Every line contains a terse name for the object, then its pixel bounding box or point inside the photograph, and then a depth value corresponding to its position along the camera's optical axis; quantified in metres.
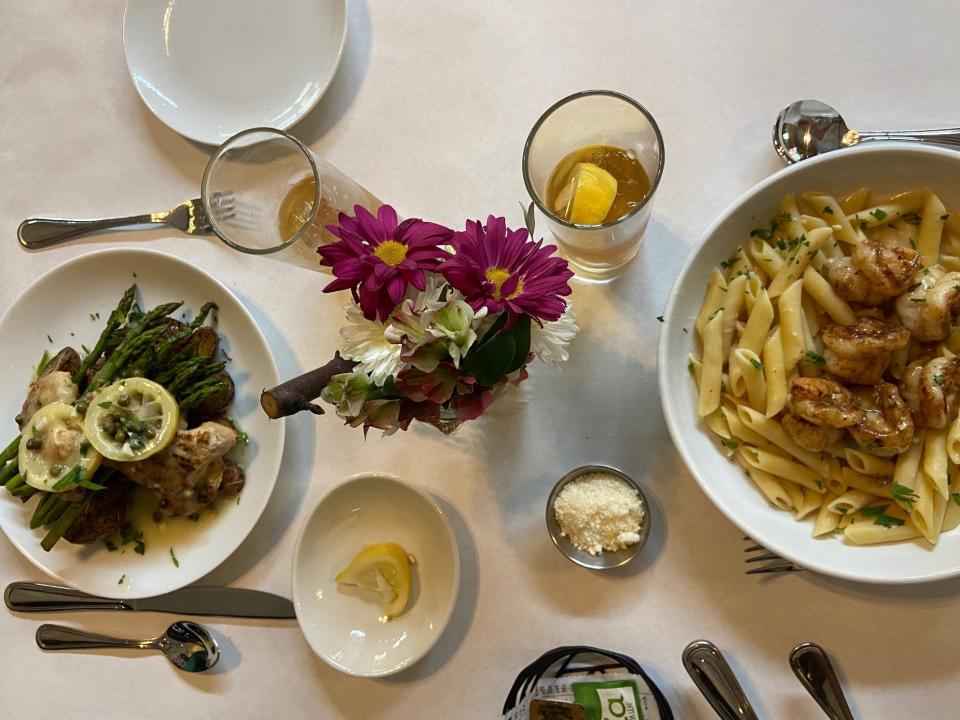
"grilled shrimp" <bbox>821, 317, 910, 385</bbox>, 0.49
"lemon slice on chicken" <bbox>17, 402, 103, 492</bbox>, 0.55
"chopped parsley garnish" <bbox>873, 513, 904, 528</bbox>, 0.50
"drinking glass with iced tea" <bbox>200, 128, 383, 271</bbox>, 0.51
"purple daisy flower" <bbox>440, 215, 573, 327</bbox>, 0.38
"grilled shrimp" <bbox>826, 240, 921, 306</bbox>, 0.49
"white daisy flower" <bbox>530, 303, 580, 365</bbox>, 0.42
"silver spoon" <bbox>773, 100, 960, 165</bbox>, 0.56
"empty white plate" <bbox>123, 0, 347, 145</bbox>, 0.61
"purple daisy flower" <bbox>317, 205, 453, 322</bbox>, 0.37
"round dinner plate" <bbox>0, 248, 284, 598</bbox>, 0.59
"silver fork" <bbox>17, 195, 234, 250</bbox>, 0.63
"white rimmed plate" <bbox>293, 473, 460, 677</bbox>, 0.57
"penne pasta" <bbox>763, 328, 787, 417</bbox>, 0.51
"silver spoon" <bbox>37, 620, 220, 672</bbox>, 0.60
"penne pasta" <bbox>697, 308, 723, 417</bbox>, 0.52
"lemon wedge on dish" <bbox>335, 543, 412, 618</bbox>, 0.58
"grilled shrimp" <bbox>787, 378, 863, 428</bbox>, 0.48
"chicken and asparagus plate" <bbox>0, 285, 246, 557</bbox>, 0.55
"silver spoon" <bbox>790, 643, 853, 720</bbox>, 0.54
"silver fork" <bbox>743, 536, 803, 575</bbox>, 0.55
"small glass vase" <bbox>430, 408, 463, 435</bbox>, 0.44
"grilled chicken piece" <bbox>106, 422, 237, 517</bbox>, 0.55
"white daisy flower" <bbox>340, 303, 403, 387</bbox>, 0.38
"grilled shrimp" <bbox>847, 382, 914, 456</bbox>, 0.48
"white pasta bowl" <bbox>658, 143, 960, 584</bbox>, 0.49
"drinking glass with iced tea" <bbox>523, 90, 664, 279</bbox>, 0.49
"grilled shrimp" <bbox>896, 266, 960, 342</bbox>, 0.48
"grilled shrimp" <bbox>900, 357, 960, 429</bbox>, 0.48
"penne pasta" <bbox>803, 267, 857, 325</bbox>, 0.51
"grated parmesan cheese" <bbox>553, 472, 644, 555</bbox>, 0.54
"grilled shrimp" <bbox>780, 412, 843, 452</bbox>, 0.49
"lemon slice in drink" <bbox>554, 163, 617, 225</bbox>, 0.50
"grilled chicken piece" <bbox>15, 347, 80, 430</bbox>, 0.57
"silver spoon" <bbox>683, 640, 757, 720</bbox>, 0.55
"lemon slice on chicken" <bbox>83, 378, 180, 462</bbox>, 0.54
